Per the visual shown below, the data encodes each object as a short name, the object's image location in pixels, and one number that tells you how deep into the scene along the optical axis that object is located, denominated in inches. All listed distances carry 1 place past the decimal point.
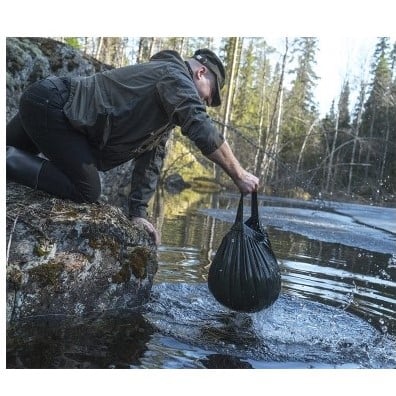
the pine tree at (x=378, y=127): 754.2
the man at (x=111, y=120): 112.0
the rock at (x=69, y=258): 110.4
